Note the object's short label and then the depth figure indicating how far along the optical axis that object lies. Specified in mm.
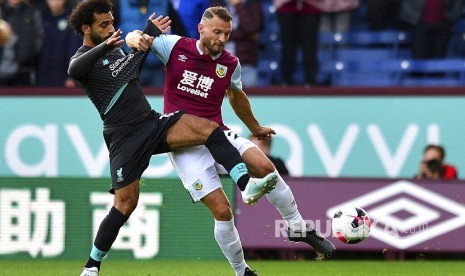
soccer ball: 19281
